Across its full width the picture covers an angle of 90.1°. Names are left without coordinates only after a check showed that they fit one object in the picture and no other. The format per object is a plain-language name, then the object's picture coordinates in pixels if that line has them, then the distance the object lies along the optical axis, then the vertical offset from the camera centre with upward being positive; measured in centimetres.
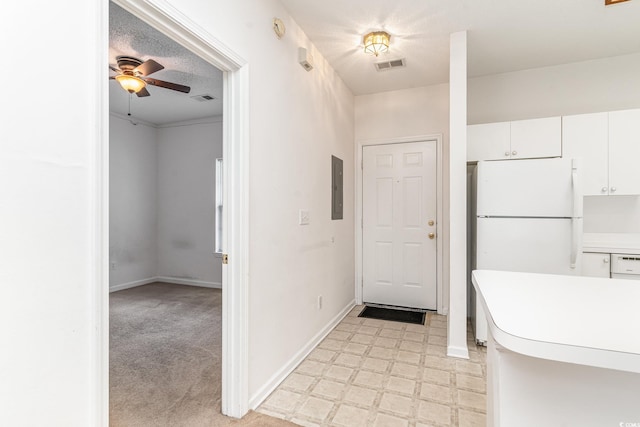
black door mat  349 -117
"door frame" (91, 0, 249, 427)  182 -9
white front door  375 -14
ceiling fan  278 +125
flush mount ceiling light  261 +142
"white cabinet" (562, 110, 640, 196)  274 +58
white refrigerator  251 -3
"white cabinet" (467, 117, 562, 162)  292 +69
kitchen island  70 -31
